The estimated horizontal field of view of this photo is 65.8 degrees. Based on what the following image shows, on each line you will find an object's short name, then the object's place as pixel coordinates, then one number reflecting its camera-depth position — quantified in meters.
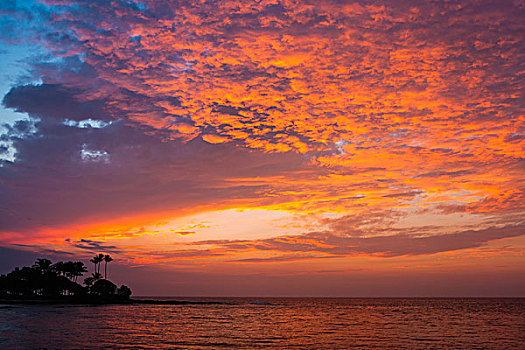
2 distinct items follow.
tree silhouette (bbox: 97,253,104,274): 187.75
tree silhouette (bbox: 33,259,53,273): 167.05
